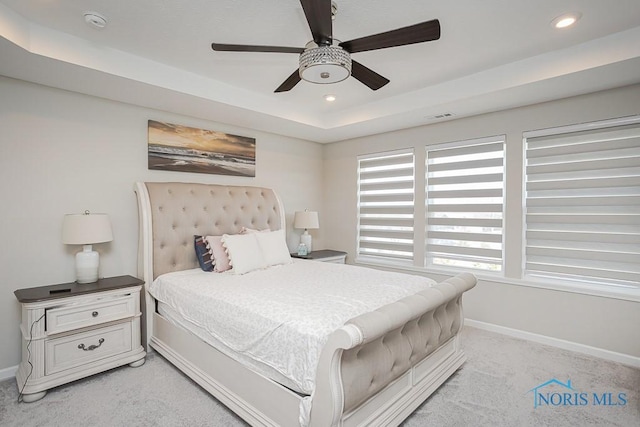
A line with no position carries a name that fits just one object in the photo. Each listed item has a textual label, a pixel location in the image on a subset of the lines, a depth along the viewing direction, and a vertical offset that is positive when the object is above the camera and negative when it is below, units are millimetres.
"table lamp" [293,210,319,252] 4559 -132
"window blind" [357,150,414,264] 4312 +100
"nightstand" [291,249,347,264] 4389 -596
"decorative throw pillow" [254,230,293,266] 3420 -376
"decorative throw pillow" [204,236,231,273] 3163 -412
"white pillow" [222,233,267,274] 3098 -395
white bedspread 1766 -603
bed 1613 -847
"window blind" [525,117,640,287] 2869 +105
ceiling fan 1727 +985
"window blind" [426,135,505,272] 3590 +116
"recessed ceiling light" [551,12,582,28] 2143 +1304
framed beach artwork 3428 +706
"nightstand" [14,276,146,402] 2316 -927
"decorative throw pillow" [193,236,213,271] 3203 -427
